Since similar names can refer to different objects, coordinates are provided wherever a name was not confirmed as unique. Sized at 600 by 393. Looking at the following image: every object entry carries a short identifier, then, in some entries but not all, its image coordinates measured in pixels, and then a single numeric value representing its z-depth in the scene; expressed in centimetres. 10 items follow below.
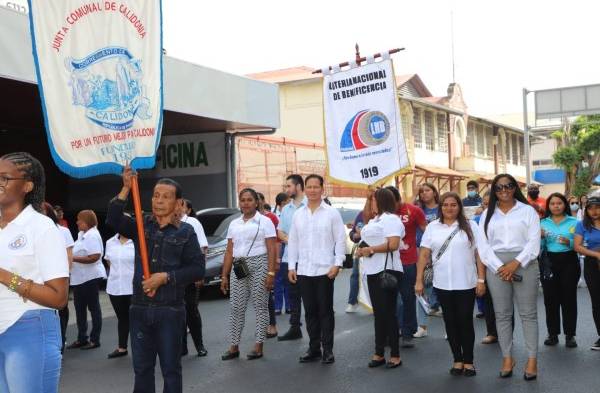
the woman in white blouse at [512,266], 700
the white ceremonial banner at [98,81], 542
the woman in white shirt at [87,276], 927
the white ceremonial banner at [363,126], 947
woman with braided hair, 362
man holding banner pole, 519
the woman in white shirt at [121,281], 856
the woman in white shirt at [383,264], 770
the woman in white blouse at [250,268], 841
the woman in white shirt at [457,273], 721
